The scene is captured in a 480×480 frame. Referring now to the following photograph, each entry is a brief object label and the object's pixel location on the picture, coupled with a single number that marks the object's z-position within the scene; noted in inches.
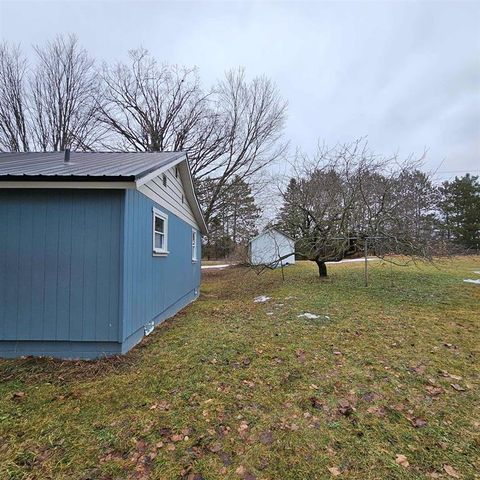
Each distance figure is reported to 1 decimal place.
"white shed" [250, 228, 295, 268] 869.6
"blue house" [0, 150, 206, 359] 171.2
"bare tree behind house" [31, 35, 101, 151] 753.6
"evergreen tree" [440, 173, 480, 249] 1141.2
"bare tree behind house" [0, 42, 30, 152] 711.7
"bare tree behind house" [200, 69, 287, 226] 788.6
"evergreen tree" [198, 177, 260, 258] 786.8
